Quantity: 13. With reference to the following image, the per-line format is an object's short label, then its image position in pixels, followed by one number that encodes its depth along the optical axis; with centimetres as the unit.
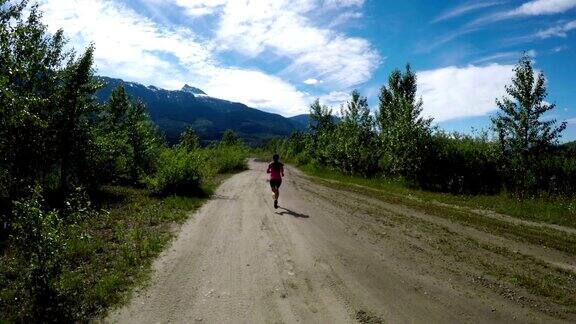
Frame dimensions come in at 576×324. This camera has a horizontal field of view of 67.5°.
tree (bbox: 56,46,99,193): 2173
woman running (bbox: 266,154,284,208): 1912
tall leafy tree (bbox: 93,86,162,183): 2395
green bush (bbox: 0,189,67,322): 705
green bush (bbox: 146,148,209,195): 2189
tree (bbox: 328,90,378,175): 4425
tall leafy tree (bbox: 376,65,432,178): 3466
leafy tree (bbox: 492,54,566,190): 2892
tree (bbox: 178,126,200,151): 6578
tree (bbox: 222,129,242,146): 9861
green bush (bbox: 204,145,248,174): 4584
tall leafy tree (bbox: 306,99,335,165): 6534
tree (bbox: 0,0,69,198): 1822
